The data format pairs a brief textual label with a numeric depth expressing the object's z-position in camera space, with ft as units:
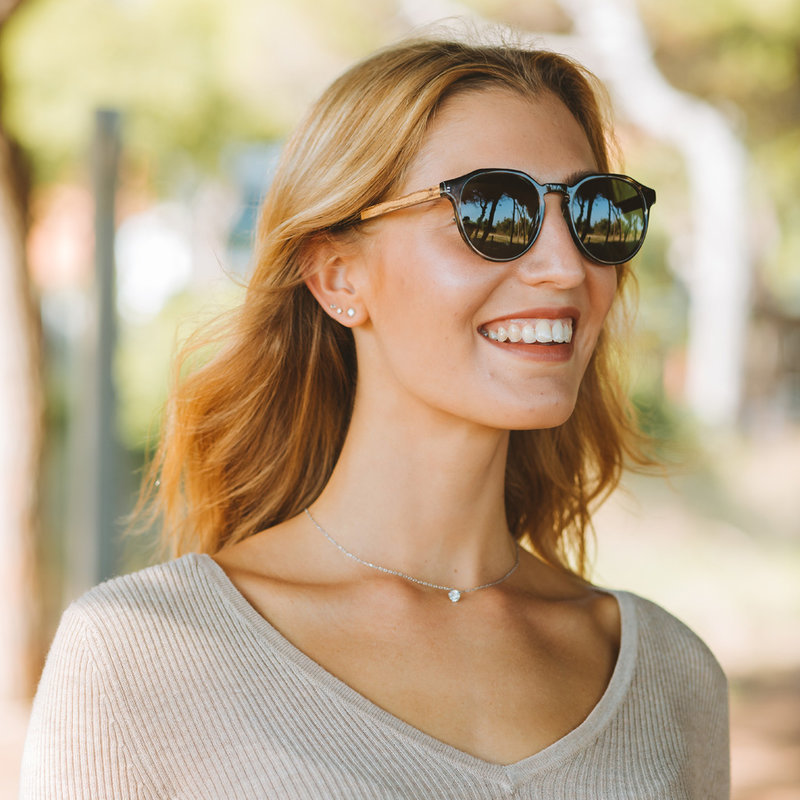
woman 5.39
